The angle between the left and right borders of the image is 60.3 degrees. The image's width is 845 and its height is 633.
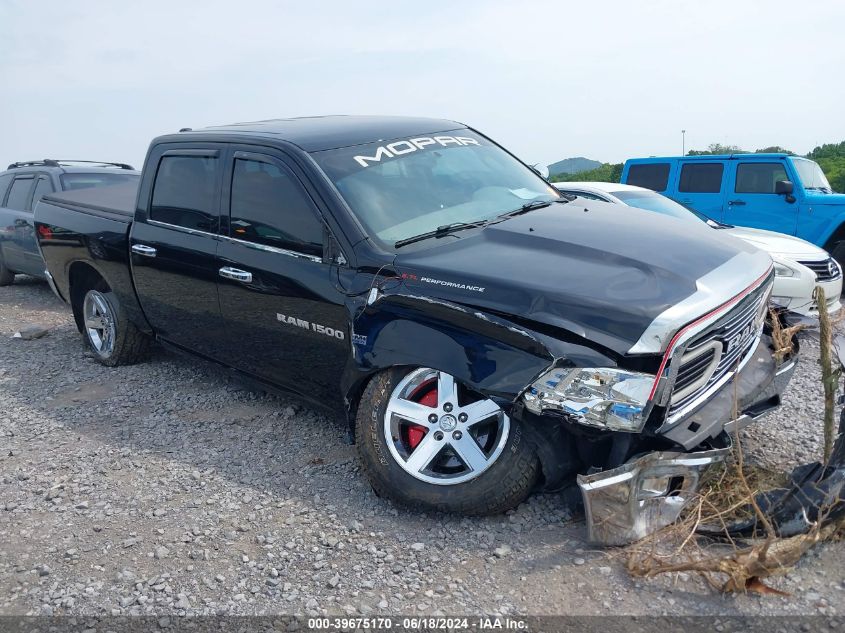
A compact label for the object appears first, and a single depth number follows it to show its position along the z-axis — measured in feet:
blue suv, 29.84
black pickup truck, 9.61
